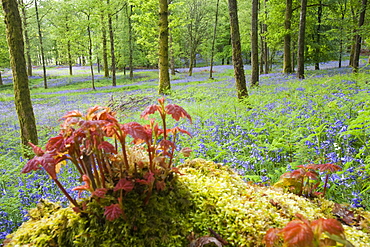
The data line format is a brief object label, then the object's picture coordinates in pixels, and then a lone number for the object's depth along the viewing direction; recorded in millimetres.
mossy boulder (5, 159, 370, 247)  1367
